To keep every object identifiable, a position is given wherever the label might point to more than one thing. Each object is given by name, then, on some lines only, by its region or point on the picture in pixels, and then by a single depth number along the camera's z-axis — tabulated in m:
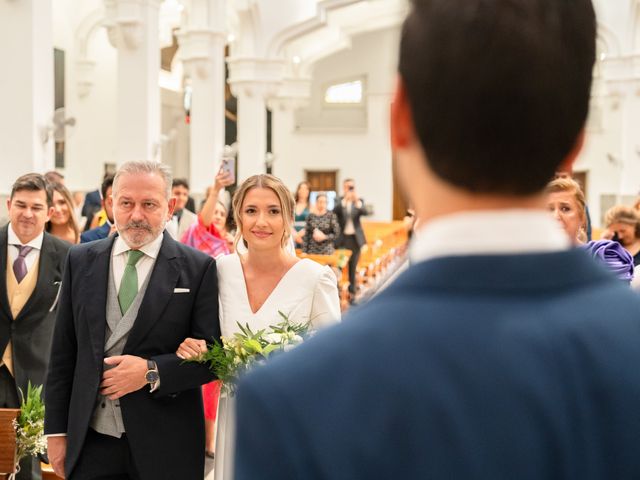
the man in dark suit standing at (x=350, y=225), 14.12
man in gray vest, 3.24
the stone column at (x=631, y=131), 24.91
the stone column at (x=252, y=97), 19.55
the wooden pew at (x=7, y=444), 3.61
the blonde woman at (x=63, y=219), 6.27
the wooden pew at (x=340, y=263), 11.13
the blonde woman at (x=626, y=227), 6.05
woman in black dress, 11.98
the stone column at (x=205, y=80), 15.42
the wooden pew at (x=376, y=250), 14.53
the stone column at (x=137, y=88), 12.53
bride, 3.75
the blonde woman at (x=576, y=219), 3.94
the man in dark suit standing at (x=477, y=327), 0.84
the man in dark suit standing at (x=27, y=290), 4.61
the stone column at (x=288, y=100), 26.92
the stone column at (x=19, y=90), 9.38
